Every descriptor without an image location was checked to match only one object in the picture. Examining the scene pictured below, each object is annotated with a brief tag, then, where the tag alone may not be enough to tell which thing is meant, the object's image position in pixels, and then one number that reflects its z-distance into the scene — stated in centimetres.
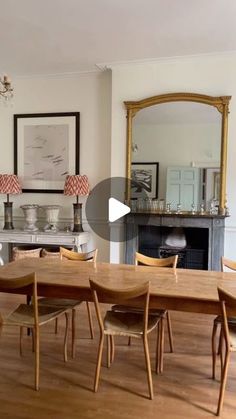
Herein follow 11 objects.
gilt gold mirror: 454
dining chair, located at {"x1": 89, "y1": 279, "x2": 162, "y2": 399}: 228
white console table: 486
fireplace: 455
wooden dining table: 234
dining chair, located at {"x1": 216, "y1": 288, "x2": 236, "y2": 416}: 213
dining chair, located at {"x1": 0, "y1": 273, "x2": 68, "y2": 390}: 247
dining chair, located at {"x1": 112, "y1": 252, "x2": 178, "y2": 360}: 334
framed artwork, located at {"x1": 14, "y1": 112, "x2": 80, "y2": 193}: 530
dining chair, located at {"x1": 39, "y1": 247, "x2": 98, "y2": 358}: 296
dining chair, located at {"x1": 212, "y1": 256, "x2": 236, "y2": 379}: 260
